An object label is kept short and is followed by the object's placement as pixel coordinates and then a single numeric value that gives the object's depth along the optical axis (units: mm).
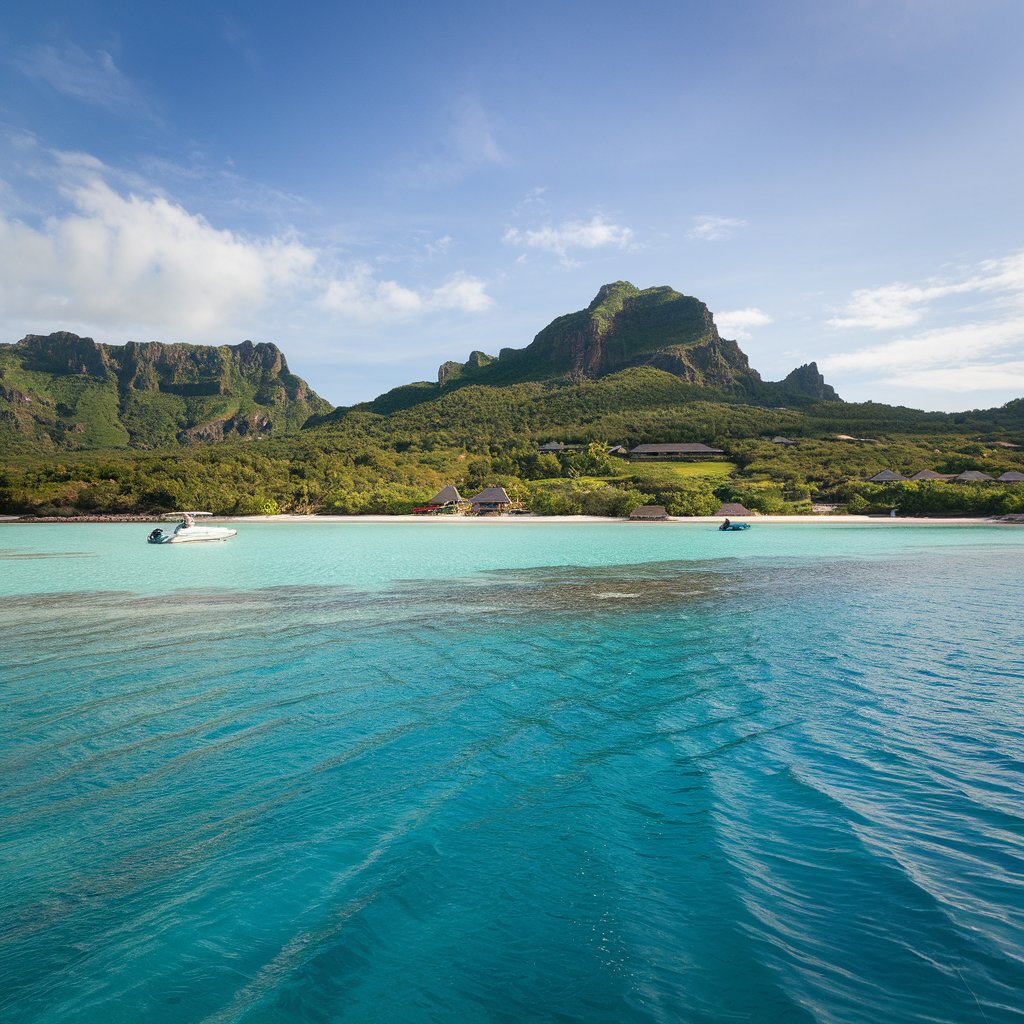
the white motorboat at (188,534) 44375
